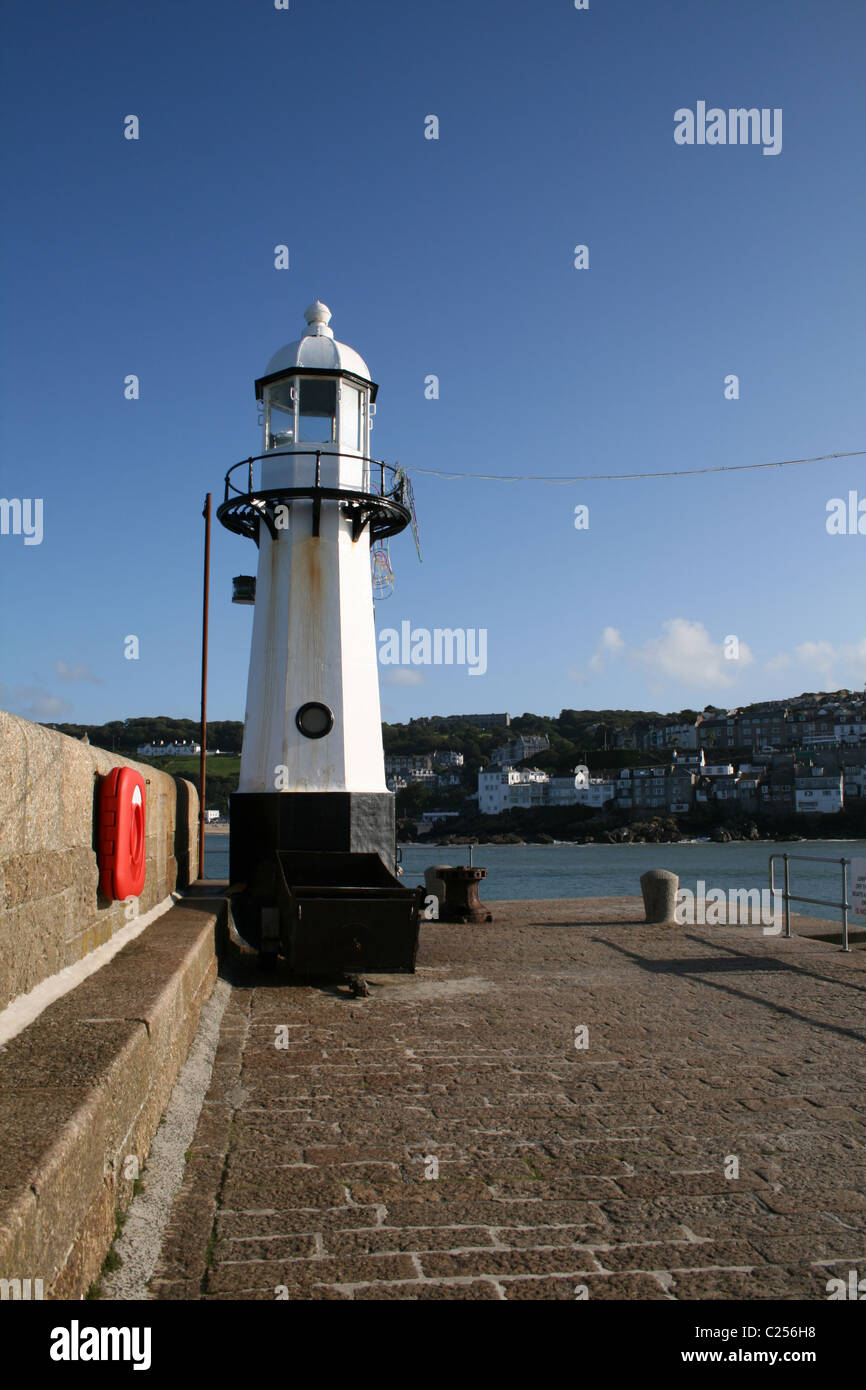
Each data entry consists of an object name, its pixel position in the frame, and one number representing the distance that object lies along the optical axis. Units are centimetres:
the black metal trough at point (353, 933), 990
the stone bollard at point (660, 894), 1502
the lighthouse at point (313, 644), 1347
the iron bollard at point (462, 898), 1585
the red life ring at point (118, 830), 652
